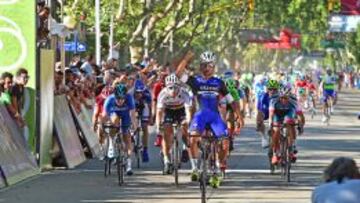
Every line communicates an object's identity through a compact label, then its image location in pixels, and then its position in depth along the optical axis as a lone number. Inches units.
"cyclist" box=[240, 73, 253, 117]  1729.3
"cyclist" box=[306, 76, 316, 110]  1861.5
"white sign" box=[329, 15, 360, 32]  3019.2
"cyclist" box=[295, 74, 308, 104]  1881.2
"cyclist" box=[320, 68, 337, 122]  1600.6
